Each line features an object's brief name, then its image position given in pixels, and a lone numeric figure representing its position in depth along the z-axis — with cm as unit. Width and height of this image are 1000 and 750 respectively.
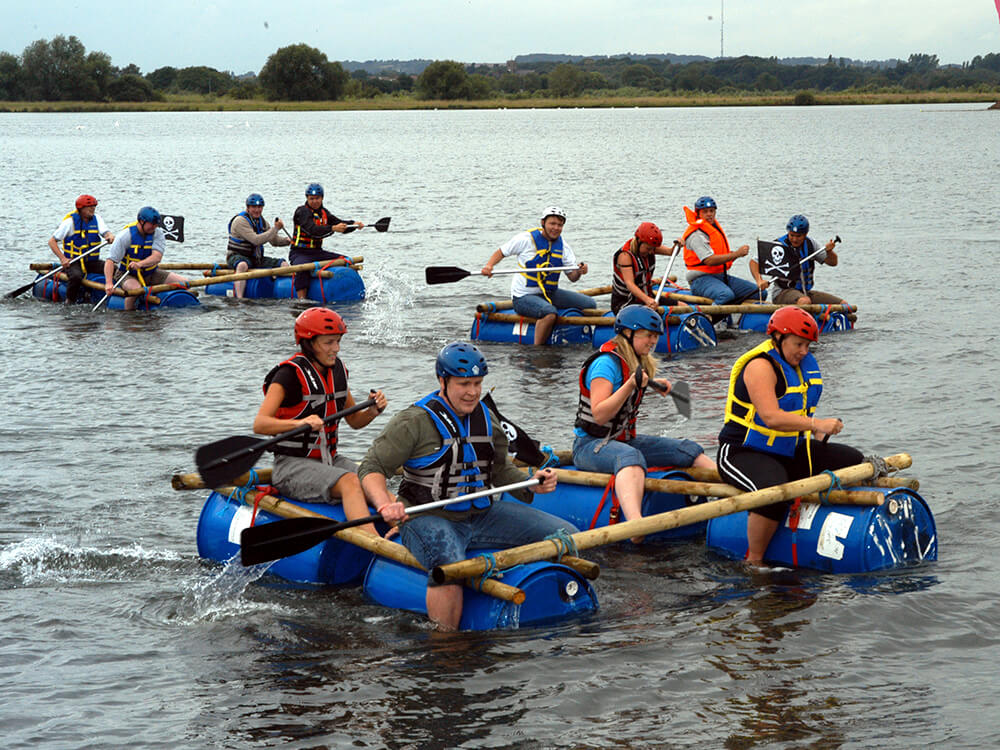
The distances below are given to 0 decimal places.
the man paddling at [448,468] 772
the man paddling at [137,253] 1994
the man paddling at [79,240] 2077
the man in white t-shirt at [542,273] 1666
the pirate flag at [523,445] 873
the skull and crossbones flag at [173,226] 2098
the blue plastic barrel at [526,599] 781
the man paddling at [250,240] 2142
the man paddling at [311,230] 2091
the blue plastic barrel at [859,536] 874
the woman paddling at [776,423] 861
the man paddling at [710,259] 1738
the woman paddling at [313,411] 843
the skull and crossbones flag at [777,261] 1745
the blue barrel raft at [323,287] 2153
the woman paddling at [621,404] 909
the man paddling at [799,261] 1741
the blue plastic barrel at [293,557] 888
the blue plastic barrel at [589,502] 930
